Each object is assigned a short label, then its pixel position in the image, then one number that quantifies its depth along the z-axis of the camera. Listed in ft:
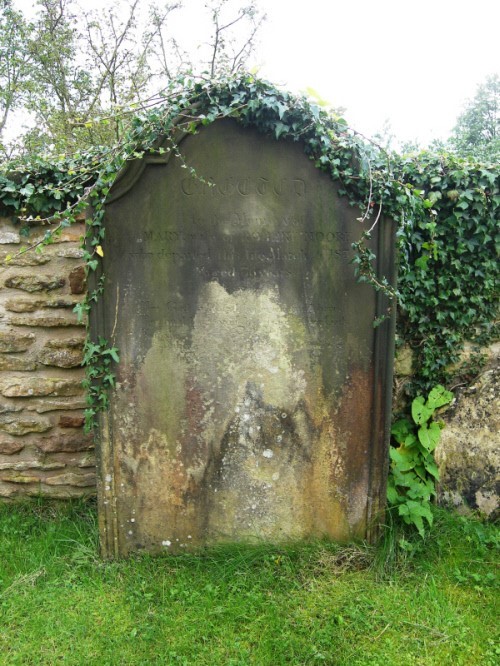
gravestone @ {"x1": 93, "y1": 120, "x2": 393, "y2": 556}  7.92
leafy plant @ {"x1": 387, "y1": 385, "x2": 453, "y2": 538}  8.65
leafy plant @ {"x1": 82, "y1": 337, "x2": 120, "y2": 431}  8.02
